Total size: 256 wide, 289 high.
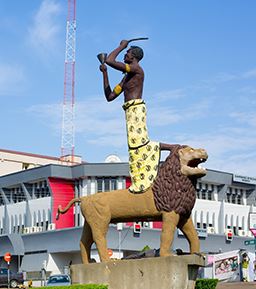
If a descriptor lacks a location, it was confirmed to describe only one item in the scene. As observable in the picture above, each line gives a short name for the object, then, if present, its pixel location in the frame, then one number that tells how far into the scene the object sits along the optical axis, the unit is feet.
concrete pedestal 46.83
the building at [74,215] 172.04
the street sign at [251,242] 96.11
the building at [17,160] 248.52
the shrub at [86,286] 47.88
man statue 49.88
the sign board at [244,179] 194.80
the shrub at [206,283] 53.52
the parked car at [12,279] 137.69
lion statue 48.49
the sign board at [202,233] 180.88
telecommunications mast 201.58
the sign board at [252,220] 91.97
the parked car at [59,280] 102.42
